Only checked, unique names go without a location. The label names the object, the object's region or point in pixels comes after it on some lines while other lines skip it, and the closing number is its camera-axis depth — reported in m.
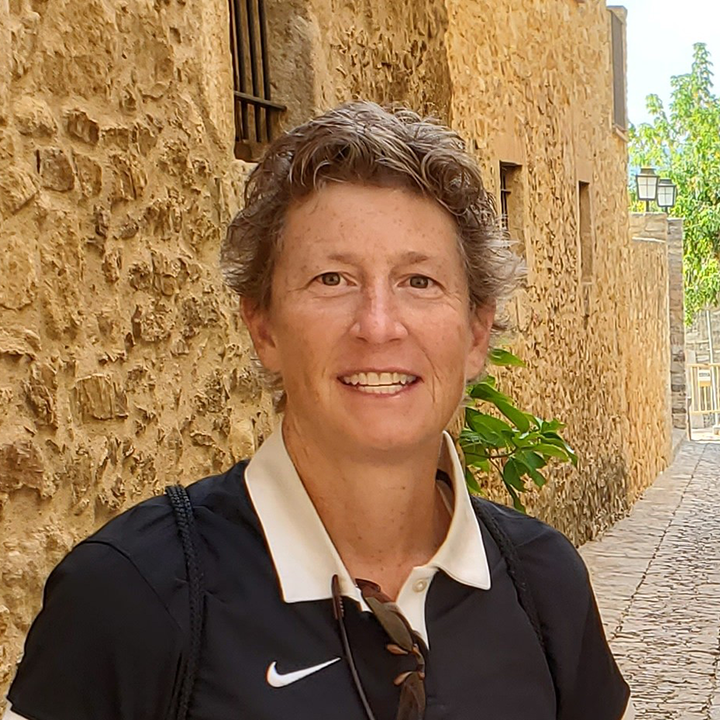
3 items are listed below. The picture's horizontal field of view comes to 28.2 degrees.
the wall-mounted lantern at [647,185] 19.38
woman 1.36
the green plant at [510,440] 6.31
